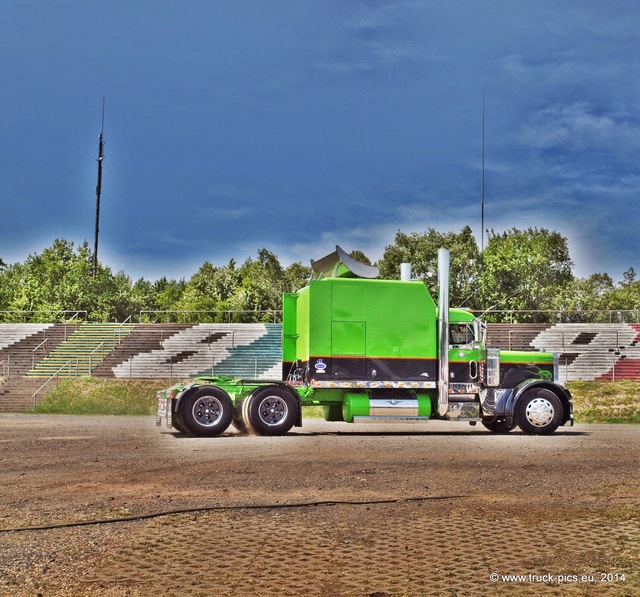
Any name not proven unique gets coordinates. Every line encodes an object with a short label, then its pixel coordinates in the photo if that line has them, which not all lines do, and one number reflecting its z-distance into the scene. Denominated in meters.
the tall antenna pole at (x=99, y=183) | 76.75
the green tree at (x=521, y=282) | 73.31
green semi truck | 22.16
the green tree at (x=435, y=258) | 74.50
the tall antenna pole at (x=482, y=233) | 76.25
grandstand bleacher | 51.09
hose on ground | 9.18
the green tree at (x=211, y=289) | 84.19
